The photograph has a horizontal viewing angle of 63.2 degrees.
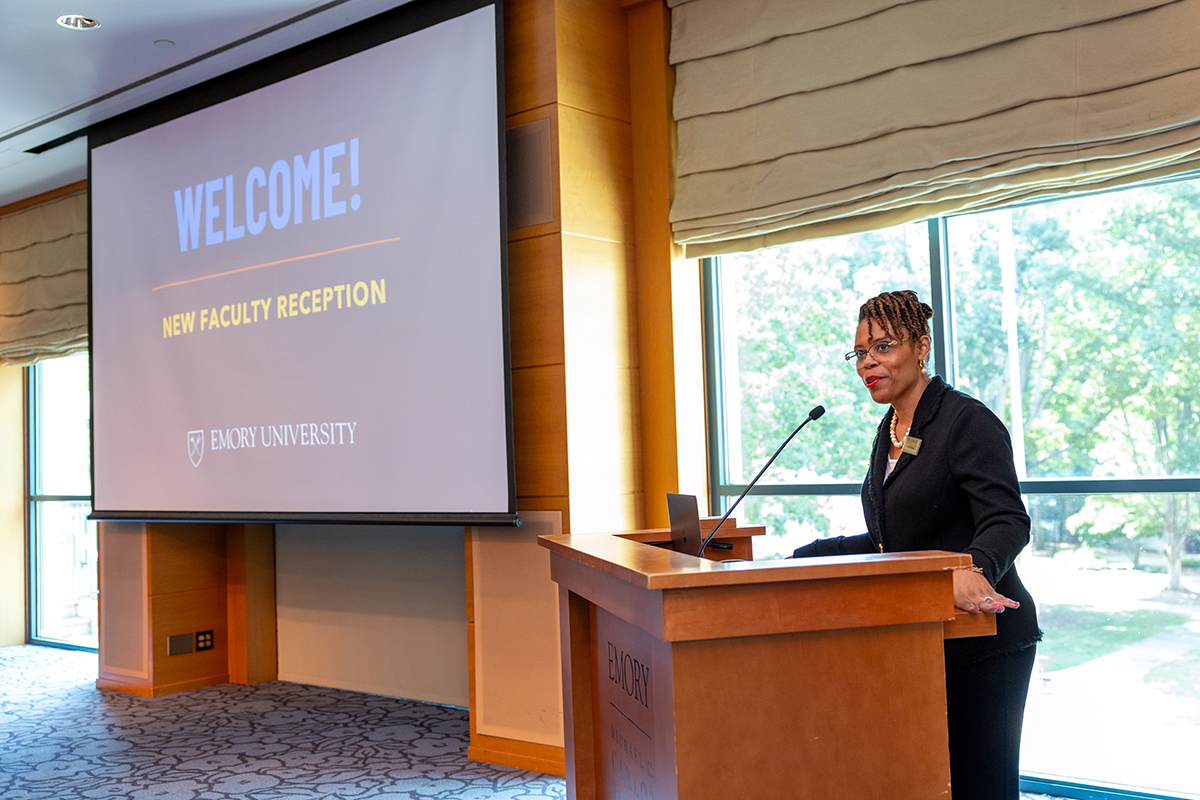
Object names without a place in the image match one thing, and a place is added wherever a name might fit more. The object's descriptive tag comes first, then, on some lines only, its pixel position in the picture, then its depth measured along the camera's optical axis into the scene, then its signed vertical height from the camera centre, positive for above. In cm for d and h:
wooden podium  148 -36
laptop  212 -18
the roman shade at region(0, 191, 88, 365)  659 +128
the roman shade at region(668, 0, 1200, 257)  303 +116
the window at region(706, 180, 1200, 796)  324 +3
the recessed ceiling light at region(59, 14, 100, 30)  432 +197
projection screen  398 +79
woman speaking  182 -15
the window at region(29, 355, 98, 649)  716 -34
